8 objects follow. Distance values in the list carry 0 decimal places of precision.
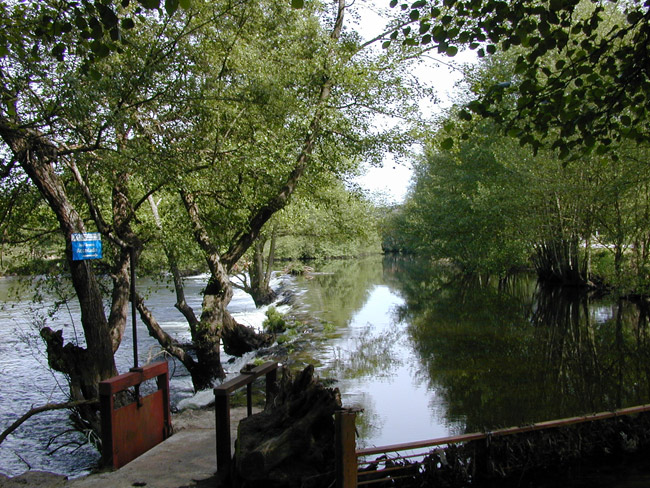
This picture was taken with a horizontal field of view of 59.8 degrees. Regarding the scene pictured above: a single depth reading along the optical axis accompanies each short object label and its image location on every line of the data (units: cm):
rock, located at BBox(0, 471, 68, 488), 595
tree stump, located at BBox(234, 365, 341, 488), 520
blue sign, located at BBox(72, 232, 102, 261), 706
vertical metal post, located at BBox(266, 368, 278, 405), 697
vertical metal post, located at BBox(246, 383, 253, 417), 652
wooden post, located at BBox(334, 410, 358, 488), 478
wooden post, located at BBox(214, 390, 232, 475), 566
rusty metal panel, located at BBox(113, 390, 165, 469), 593
